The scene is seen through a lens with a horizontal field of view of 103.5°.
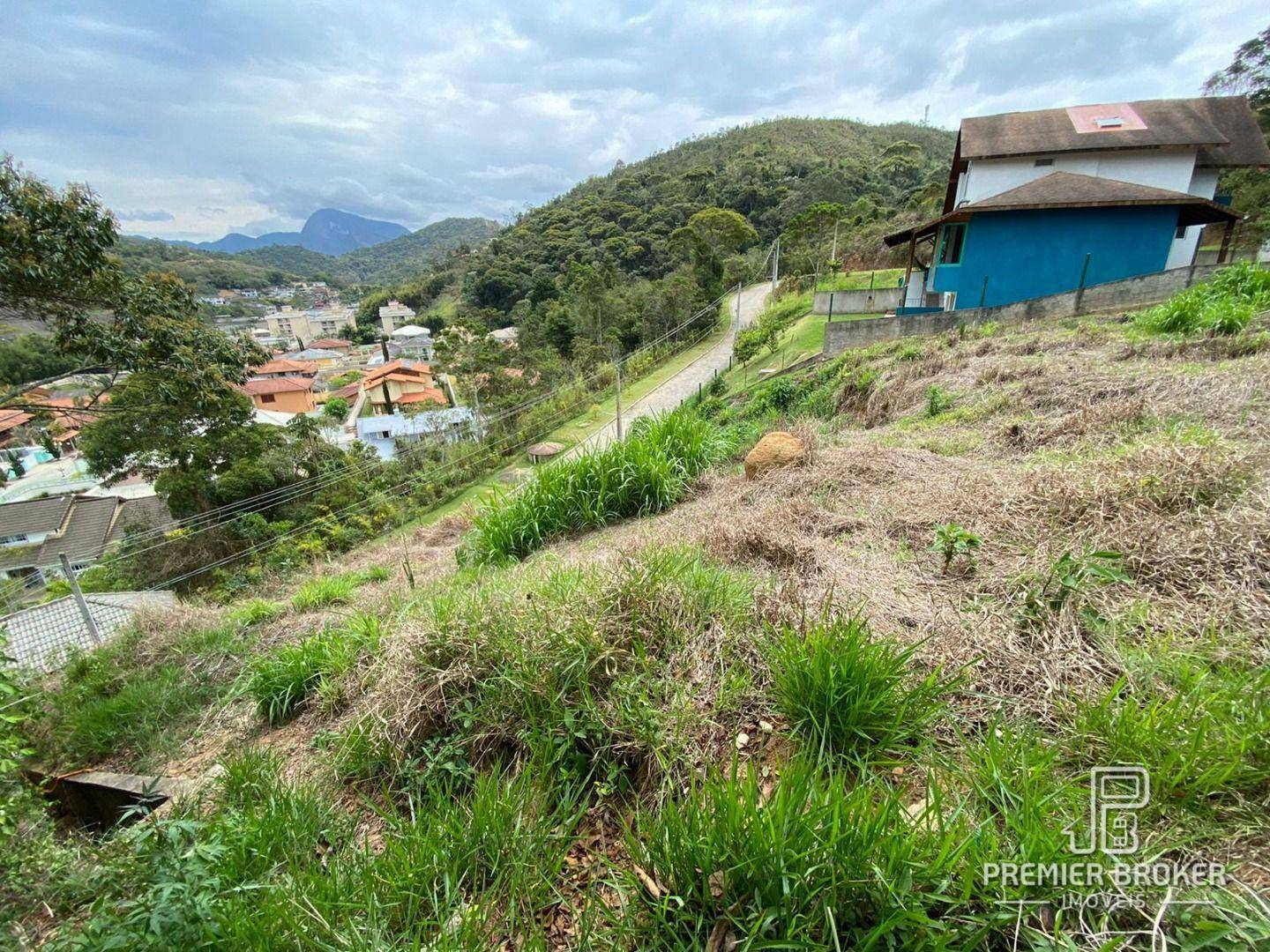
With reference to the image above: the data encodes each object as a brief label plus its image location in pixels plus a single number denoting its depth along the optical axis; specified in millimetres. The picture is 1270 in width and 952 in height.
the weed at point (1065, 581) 2018
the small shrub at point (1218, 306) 5445
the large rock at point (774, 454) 4684
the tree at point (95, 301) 7176
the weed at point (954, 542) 2451
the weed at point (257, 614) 4691
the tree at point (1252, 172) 16609
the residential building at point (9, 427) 25859
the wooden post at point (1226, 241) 12914
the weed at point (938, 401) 5648
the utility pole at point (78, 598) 6422
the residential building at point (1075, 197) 12367
